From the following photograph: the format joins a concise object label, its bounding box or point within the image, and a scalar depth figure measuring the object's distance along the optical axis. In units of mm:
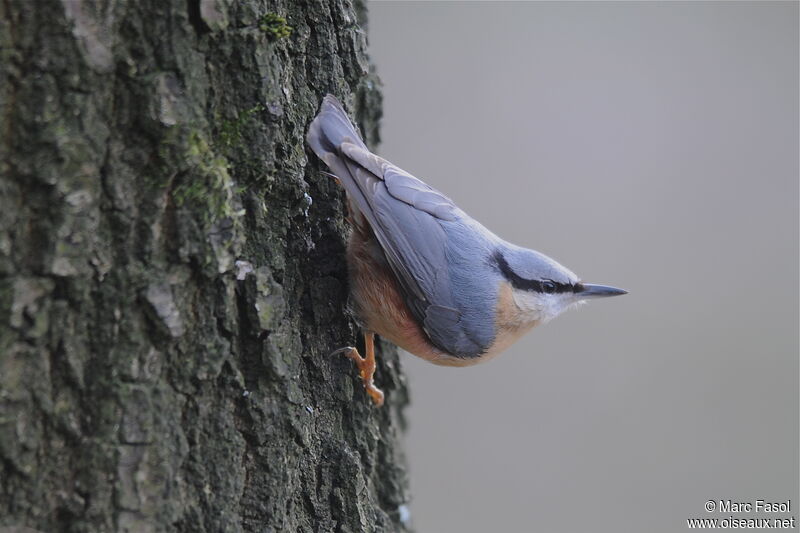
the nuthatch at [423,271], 3935
